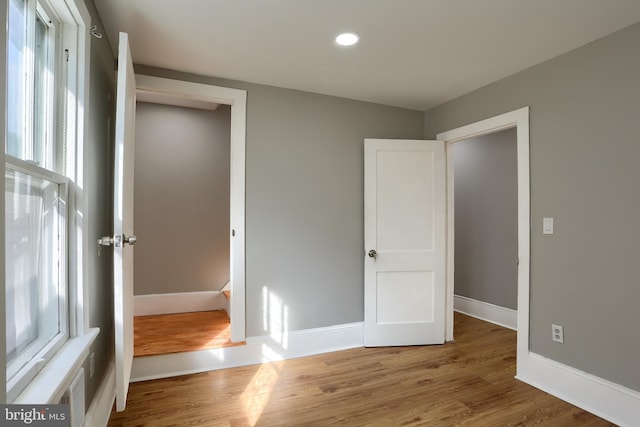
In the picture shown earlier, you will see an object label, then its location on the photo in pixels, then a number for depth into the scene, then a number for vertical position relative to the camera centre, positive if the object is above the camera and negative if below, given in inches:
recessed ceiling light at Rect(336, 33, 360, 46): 84.7 +43.7
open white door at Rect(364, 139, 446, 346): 128.0 -10.0
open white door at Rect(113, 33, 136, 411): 67.9 -2.0
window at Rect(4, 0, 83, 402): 46.3 +5.5
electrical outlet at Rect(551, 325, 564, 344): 93.9 -32.2
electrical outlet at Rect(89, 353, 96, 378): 70.4 -31.1
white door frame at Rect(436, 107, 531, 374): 102.1 -2.0
